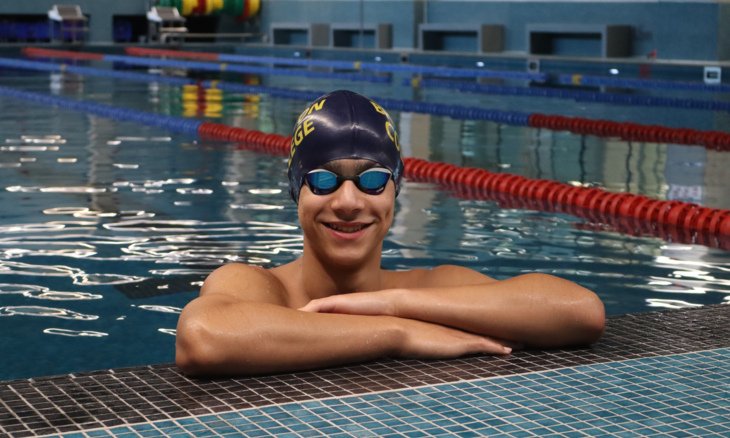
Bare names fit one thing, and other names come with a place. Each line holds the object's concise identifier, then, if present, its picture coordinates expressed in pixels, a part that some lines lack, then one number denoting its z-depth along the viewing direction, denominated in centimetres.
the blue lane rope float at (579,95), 1462
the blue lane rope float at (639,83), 1688
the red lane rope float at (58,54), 2400
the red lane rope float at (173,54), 2560
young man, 279
